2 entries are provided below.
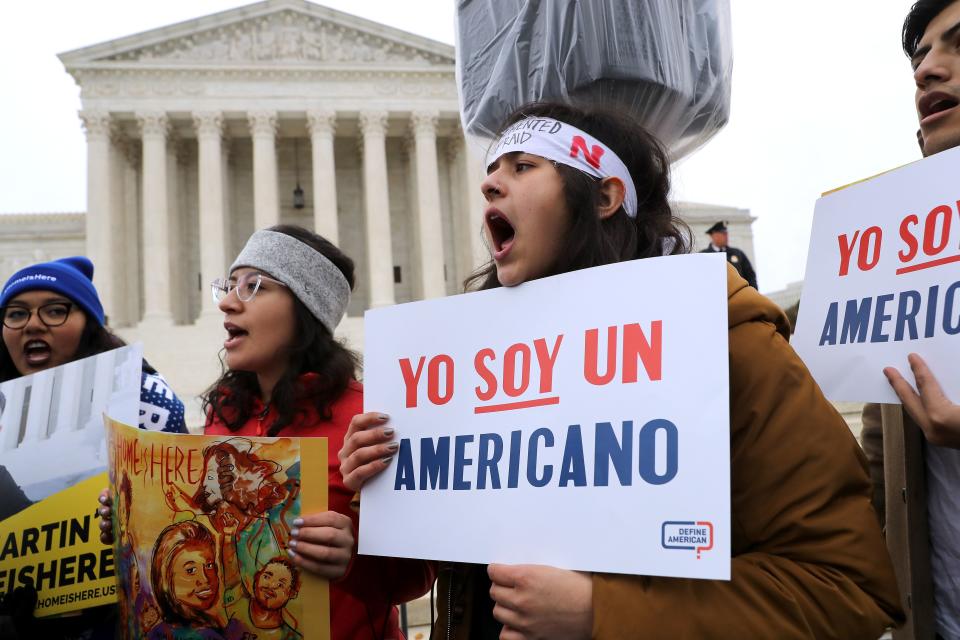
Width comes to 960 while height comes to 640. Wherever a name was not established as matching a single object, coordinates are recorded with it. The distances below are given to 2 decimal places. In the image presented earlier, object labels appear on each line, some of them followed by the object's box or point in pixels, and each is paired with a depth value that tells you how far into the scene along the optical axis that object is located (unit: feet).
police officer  32.35
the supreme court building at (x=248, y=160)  115.85
